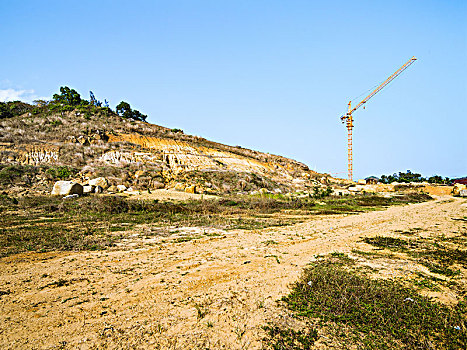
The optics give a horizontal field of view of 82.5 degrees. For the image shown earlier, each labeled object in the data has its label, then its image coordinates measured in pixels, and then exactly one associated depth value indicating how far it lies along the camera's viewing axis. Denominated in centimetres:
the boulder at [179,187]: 2734
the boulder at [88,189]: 2185
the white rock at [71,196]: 1863
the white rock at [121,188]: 2413
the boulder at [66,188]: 2004
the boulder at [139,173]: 2925
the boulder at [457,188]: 3316
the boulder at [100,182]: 2433
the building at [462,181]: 4243
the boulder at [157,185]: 2786
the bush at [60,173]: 2572
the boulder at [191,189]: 2683
